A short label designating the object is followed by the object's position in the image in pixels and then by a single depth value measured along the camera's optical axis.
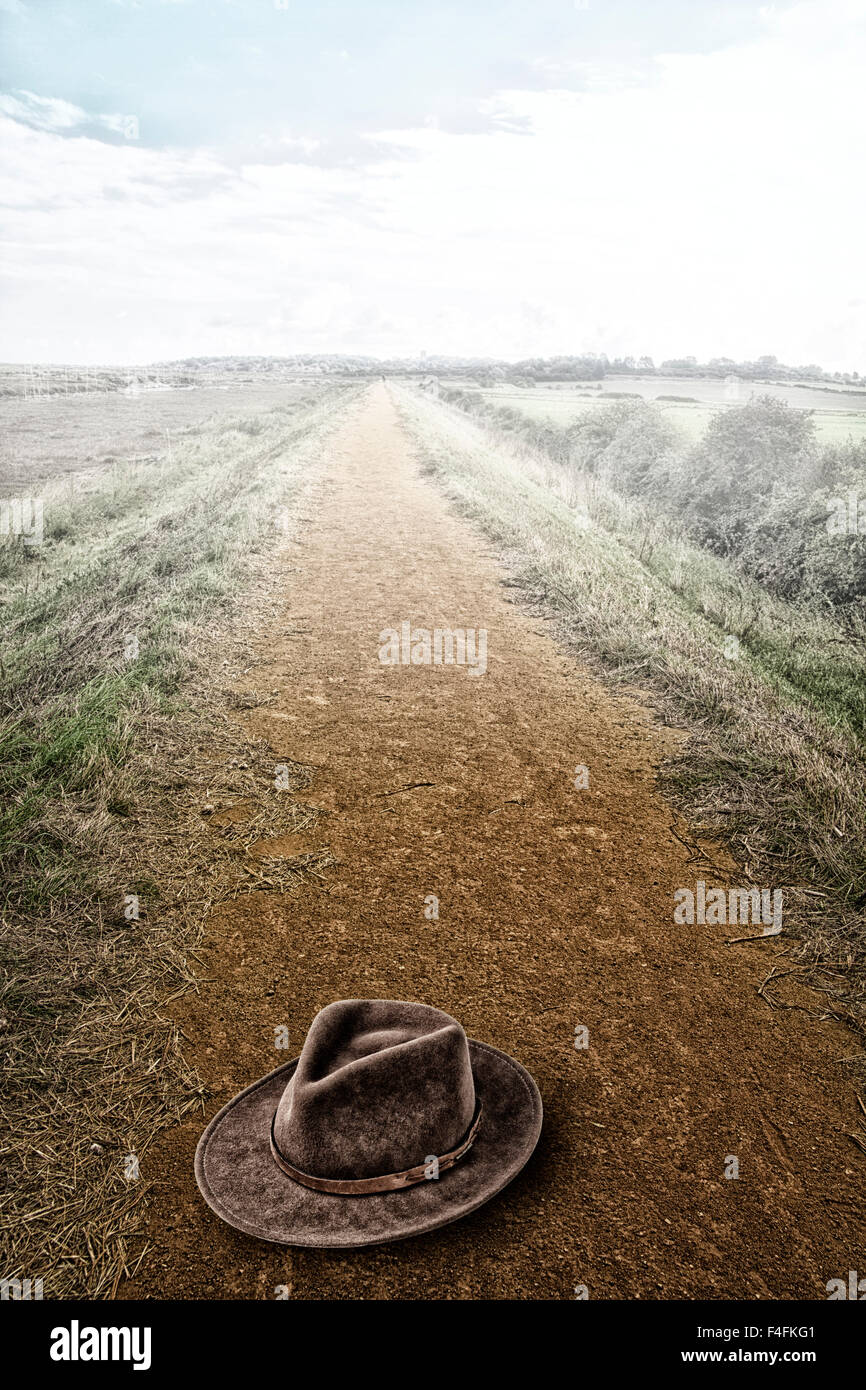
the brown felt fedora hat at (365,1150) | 2.21
